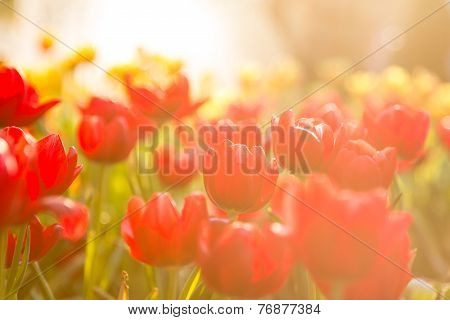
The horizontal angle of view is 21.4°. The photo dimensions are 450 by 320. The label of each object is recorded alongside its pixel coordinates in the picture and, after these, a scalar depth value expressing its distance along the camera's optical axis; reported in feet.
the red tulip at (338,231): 2.44
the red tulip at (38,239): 2.80
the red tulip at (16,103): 2.98
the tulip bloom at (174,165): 3.61
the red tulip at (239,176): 2.74
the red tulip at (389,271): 2.52
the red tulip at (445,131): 3.94
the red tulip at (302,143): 2.84
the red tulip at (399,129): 3.23
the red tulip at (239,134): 3.02
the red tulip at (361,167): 2.77
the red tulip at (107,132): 3.47
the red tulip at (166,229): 2.75
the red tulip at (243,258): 2.53
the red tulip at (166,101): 3.87
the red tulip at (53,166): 2.62
